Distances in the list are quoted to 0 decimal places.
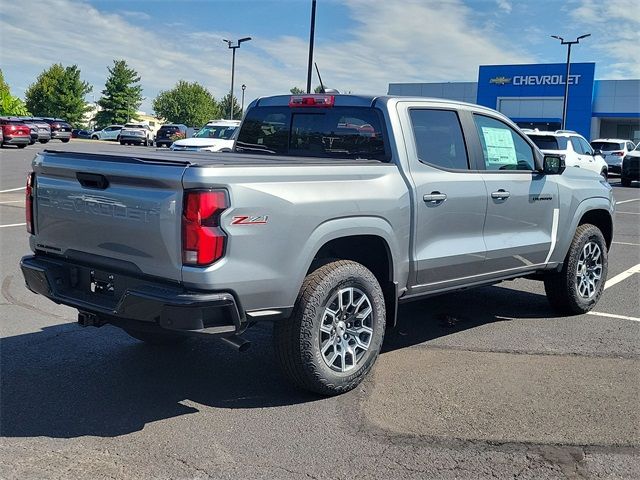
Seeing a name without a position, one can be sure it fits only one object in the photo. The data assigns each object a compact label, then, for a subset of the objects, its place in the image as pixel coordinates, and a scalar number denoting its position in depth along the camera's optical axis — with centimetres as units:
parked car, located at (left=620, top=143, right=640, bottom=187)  2523
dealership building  4784
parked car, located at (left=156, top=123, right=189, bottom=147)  4551
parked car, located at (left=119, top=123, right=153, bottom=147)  4491
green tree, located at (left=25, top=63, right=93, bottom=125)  7775
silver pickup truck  360
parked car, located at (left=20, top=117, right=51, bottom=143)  3844
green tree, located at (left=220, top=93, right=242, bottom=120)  9119
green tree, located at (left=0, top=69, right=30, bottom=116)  7988
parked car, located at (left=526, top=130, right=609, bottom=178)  1786
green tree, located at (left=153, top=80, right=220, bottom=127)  8962
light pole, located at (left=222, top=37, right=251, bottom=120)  3847
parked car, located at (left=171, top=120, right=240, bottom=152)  2020
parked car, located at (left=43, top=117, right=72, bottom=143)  4381
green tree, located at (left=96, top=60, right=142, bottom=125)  7956
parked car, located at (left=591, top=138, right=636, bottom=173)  2947
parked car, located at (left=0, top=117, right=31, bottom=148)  3281
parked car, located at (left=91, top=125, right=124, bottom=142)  5747
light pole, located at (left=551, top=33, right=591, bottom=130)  3969
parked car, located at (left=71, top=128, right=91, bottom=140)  6203
